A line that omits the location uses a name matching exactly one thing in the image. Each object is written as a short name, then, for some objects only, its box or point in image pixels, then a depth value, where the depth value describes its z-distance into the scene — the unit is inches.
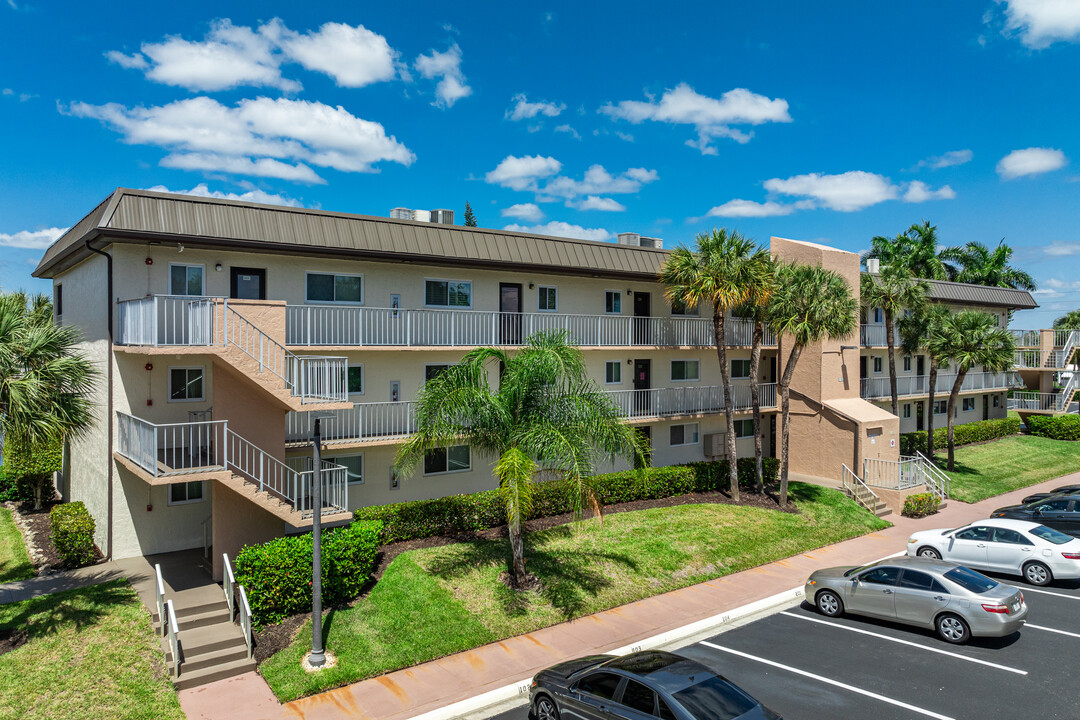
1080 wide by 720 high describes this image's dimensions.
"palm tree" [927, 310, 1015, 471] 1162.6
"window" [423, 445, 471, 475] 786.8
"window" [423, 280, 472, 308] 786.0
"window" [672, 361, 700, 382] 1035.9
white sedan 653.5
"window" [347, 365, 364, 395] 733.9
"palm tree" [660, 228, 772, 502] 828.6
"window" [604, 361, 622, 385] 944.3
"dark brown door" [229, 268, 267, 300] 665.0
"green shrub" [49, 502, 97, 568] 601.9
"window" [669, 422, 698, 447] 1029.8
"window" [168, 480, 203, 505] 647.8
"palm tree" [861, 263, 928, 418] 1112.2
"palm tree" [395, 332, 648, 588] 521.3
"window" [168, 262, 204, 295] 631.2
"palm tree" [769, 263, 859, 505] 866.1
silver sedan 506.0
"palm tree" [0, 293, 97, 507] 475.5
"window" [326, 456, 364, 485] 729.0
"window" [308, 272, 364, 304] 711.1
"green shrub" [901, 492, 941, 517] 940.0
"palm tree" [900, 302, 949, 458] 1210.0
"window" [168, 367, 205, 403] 641.0
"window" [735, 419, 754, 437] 1117.7
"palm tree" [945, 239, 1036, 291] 2015.3
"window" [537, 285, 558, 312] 883.4
